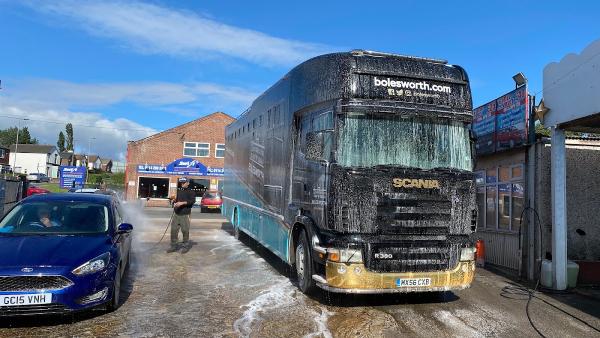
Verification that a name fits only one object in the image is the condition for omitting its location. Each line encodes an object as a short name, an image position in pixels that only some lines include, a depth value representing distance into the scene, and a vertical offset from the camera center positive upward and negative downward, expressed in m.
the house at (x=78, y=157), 113.03 +8.30
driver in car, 6.52 -0.46
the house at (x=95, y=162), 123.69 +7.34
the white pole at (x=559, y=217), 8.61 -0.19
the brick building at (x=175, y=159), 43.28 +3.12
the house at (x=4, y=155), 73.66 +5.05
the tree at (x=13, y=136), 119.38 +12.84
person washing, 11.44 -0.52
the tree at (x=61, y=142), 119.94 +11.71
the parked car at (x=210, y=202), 31.66 -0.61
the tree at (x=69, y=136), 119.94 +13.39
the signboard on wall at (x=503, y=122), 9.93 +1.92
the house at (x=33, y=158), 93.44 +5.76
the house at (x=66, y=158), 105.81 +6.93
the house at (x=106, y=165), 136.10 +7.34
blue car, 5.04 -0.80
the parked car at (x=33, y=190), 28.21 -0.23
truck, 6.20 +0.32
